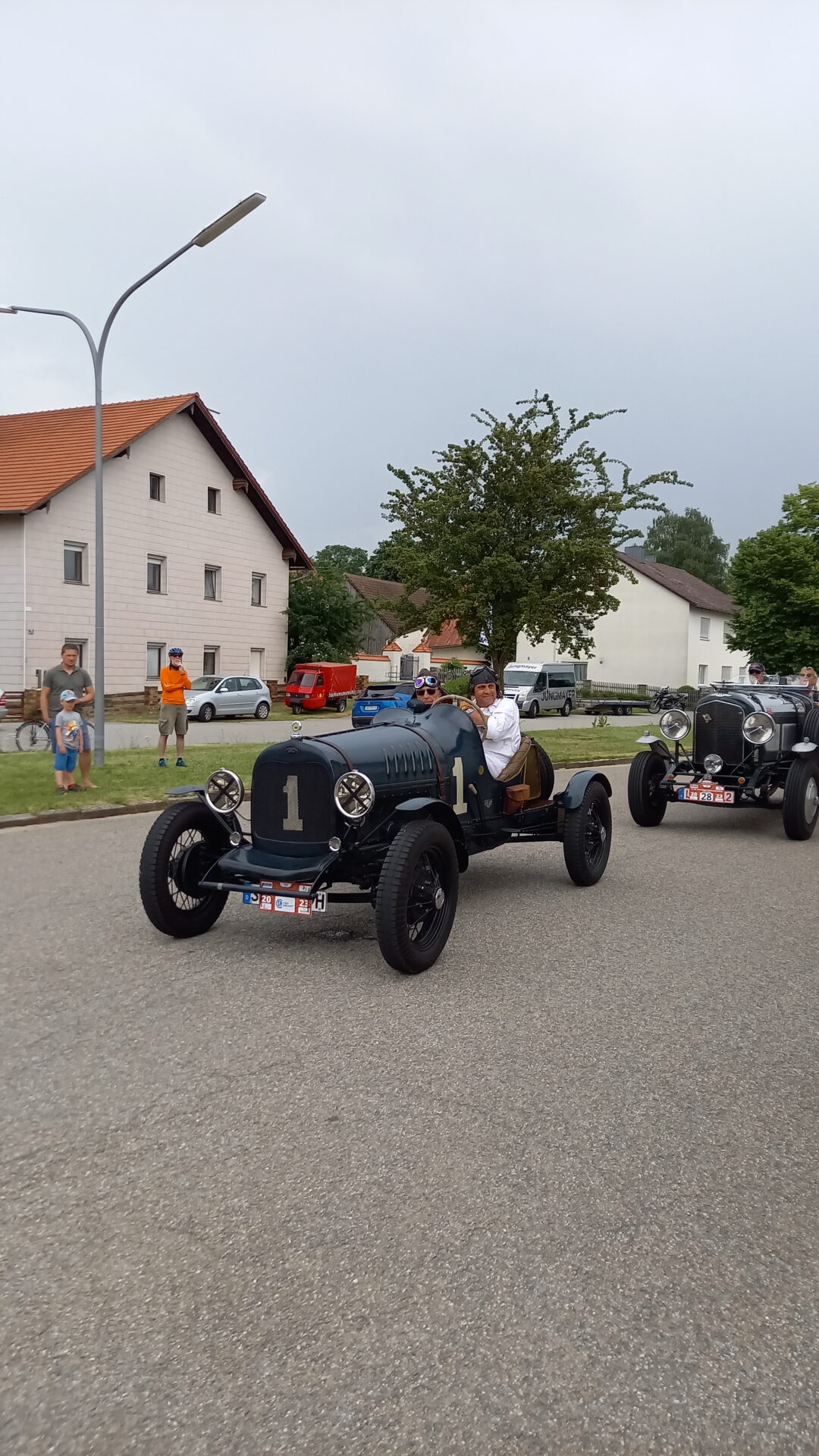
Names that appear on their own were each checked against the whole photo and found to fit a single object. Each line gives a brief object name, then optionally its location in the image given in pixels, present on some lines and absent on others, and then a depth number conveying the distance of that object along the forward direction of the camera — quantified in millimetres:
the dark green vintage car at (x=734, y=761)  11062
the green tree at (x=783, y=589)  45625
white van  41406
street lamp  15992
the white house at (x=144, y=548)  30859
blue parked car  27500
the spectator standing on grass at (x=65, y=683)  13469
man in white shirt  7608
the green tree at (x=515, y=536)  26219
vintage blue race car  5840
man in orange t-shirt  16234
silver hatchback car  32500
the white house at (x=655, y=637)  56750
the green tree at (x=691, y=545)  82875
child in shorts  12562
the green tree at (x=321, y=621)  43000
